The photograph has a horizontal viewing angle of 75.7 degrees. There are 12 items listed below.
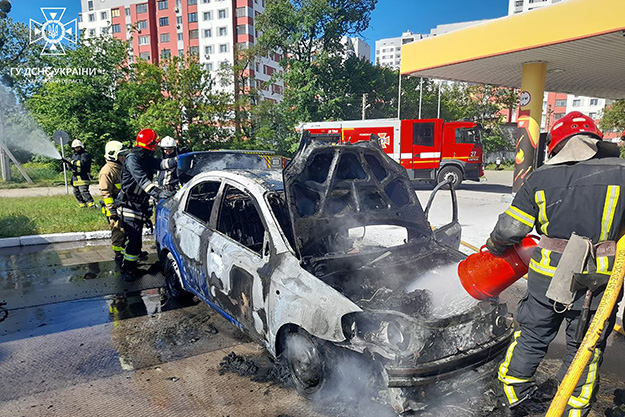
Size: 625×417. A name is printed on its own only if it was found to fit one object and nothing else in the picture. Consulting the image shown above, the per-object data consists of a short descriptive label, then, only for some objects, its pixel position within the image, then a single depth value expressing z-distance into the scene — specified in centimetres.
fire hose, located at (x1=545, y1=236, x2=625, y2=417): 213
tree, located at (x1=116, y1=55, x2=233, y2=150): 1762
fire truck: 1598
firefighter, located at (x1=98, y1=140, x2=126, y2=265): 597
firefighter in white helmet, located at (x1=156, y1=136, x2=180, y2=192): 548
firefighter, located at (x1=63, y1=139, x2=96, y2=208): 1026
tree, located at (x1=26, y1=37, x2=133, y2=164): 1669
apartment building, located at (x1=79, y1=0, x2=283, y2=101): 5244
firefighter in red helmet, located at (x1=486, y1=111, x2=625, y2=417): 225
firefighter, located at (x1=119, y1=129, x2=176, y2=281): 541
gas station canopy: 827
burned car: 249
